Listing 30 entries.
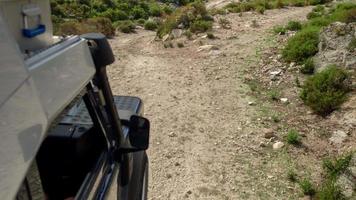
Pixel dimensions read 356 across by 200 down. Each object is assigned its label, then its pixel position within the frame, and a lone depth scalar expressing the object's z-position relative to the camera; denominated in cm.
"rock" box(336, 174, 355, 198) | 574
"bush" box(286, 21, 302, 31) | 1453
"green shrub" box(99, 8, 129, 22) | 2733
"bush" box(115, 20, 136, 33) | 1948
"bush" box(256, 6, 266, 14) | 1919
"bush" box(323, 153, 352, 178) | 615
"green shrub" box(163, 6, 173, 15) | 2892
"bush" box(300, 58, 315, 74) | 1037
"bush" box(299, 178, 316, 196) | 603
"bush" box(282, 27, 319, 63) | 1107
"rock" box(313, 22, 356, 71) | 980
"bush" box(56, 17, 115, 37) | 1665
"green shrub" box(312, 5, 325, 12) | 1824
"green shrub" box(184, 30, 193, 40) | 1529
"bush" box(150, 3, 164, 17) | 2899
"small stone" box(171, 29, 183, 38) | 1590
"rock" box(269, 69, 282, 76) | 1058
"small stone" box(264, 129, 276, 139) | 762
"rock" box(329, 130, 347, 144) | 718
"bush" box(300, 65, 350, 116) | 820
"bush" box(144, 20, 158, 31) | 2067
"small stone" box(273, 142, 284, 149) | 730
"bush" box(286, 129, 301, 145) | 733
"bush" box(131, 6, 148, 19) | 2861
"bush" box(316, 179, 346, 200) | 562
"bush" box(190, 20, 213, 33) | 1589
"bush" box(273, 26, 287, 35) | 1426
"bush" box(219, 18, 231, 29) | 1630
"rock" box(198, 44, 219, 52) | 1359
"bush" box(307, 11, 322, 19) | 1665
